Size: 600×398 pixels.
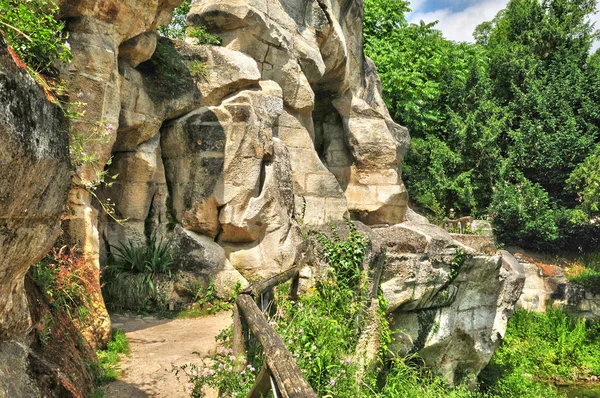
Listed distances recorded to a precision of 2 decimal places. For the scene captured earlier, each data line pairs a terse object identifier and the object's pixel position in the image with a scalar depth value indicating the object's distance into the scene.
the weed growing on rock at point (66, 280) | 4.53
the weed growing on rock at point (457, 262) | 8.16
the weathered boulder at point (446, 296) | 7.48
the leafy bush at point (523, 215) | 18.66
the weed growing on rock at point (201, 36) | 10.30
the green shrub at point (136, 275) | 7.50
